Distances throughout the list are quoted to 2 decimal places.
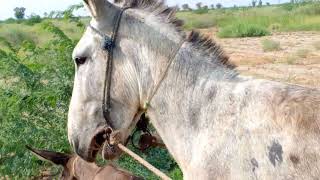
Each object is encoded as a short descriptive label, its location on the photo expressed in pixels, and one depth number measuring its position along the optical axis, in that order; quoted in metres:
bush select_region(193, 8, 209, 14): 39.65
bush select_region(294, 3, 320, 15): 27.87
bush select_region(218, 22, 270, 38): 22.39
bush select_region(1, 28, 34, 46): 12.18
